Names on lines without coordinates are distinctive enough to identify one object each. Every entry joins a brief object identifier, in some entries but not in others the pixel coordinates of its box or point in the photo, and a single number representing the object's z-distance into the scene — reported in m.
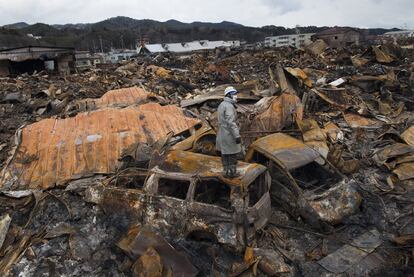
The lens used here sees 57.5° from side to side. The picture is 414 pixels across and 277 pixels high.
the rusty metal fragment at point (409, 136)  9.32
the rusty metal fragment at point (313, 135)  8.36
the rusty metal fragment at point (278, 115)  9.41
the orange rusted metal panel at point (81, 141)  7.93
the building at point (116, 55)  68.12
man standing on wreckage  5.73
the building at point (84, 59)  50.88
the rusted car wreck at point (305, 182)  5.86
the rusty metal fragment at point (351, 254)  5.13
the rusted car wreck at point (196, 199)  5.09
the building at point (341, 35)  52.97
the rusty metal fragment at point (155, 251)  4.96
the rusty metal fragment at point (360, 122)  11.54
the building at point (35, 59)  28.77
